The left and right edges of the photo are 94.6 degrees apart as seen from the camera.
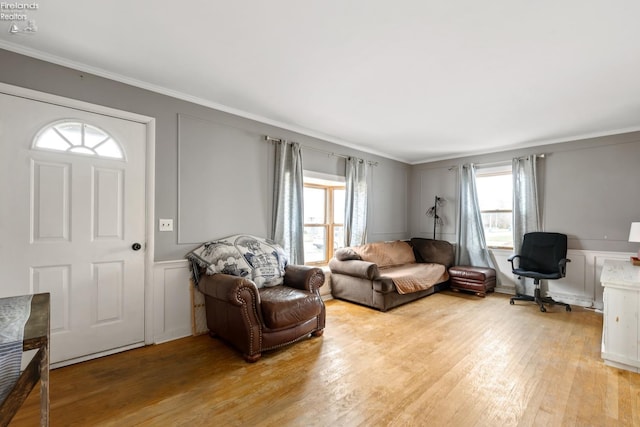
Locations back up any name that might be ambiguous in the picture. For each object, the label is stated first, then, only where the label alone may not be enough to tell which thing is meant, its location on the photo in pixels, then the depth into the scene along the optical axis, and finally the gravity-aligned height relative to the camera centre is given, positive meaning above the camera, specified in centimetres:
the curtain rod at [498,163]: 458 +90
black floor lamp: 576 +5
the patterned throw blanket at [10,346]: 96 -45
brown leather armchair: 250 -89
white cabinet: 237 -89
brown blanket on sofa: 405 -91
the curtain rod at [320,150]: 374 +96
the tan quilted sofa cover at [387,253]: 462 -64
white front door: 222 -5
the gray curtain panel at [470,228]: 515 -24
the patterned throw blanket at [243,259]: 296 -47
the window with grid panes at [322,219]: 472 -8
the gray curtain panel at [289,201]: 379 +17
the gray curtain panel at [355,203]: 479 +19
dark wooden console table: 98 -60
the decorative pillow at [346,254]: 439 -60
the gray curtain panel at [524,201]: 460 +21
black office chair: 403 -66
